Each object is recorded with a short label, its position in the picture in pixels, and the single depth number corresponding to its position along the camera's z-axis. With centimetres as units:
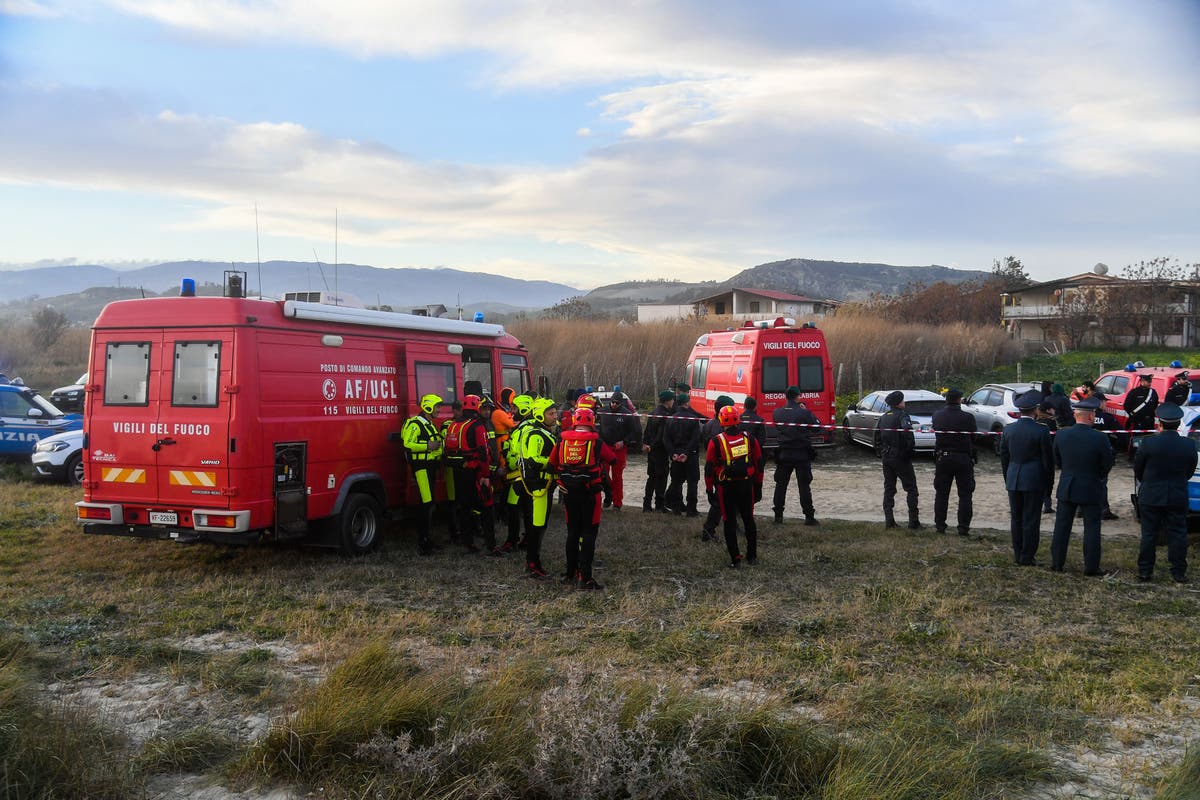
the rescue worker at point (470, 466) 964
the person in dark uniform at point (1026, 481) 907
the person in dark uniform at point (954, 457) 1052
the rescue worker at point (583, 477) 812
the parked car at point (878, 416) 1759
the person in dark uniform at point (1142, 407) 1307
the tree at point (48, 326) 4169
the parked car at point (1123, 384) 1555
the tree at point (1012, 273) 8894
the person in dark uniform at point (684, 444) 1213
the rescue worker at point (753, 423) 1098
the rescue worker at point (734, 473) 891
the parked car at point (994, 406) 1817
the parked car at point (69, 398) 2072
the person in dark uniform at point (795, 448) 1141
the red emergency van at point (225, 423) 791
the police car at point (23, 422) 1500
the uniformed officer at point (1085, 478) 854
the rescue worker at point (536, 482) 838
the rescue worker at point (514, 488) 884
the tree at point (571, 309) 4622
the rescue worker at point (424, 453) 948
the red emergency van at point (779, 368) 1730
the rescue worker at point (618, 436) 1264
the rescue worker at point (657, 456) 1248
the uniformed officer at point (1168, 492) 830
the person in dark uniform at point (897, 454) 1103
